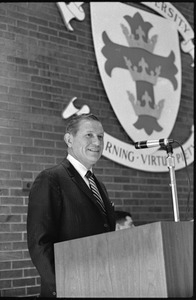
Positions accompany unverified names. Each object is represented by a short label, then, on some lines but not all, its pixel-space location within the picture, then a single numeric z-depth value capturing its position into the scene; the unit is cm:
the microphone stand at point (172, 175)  265
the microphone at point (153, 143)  284
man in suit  262
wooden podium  193
